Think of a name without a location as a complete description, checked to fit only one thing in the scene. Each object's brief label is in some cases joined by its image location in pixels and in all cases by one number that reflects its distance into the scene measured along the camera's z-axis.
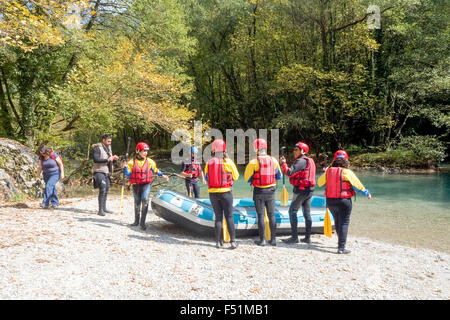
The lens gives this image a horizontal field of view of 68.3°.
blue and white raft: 6.15
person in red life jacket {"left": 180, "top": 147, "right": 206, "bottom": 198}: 8.06
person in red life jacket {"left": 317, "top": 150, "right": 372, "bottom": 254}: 5.21
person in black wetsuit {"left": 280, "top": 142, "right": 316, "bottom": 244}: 5.55
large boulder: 8.66
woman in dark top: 6.78
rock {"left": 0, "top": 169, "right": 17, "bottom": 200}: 7.71
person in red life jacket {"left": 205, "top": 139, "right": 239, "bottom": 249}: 5.17
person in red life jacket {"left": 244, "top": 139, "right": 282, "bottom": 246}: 5.40
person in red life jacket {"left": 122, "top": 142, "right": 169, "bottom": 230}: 5.86
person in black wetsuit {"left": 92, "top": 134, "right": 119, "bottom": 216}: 6.59
